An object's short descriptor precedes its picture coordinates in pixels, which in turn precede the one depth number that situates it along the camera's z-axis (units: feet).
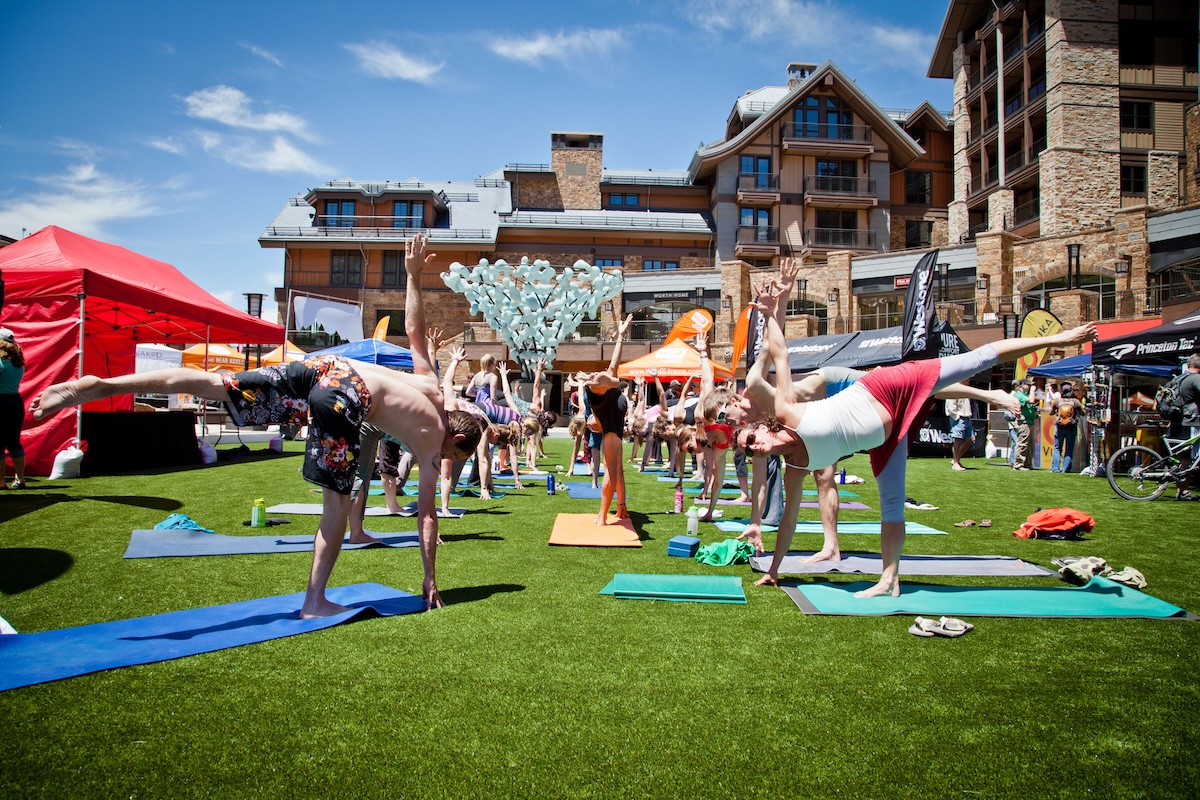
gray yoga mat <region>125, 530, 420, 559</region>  21.25
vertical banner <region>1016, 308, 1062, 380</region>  75.72
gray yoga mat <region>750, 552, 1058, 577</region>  20.45
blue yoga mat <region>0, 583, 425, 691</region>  11.68
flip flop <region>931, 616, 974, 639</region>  14.47
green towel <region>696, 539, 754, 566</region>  21.88
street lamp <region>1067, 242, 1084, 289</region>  88.58
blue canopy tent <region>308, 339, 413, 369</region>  61.41
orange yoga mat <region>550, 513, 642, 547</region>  24.40
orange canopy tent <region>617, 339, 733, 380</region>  68.49
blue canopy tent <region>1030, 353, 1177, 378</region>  61.26
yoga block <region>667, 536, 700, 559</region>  22.88
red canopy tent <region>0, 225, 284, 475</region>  38.91
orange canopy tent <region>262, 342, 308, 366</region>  74.06
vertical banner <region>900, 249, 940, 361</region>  61.87
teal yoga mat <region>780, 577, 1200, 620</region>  15.97
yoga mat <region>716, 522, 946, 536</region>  27.66
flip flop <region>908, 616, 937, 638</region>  14.53
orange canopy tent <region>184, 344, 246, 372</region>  71.61
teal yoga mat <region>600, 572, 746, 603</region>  17.28
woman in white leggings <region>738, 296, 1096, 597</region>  16.40
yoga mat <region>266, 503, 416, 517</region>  30.42
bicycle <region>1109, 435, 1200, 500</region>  35.27
